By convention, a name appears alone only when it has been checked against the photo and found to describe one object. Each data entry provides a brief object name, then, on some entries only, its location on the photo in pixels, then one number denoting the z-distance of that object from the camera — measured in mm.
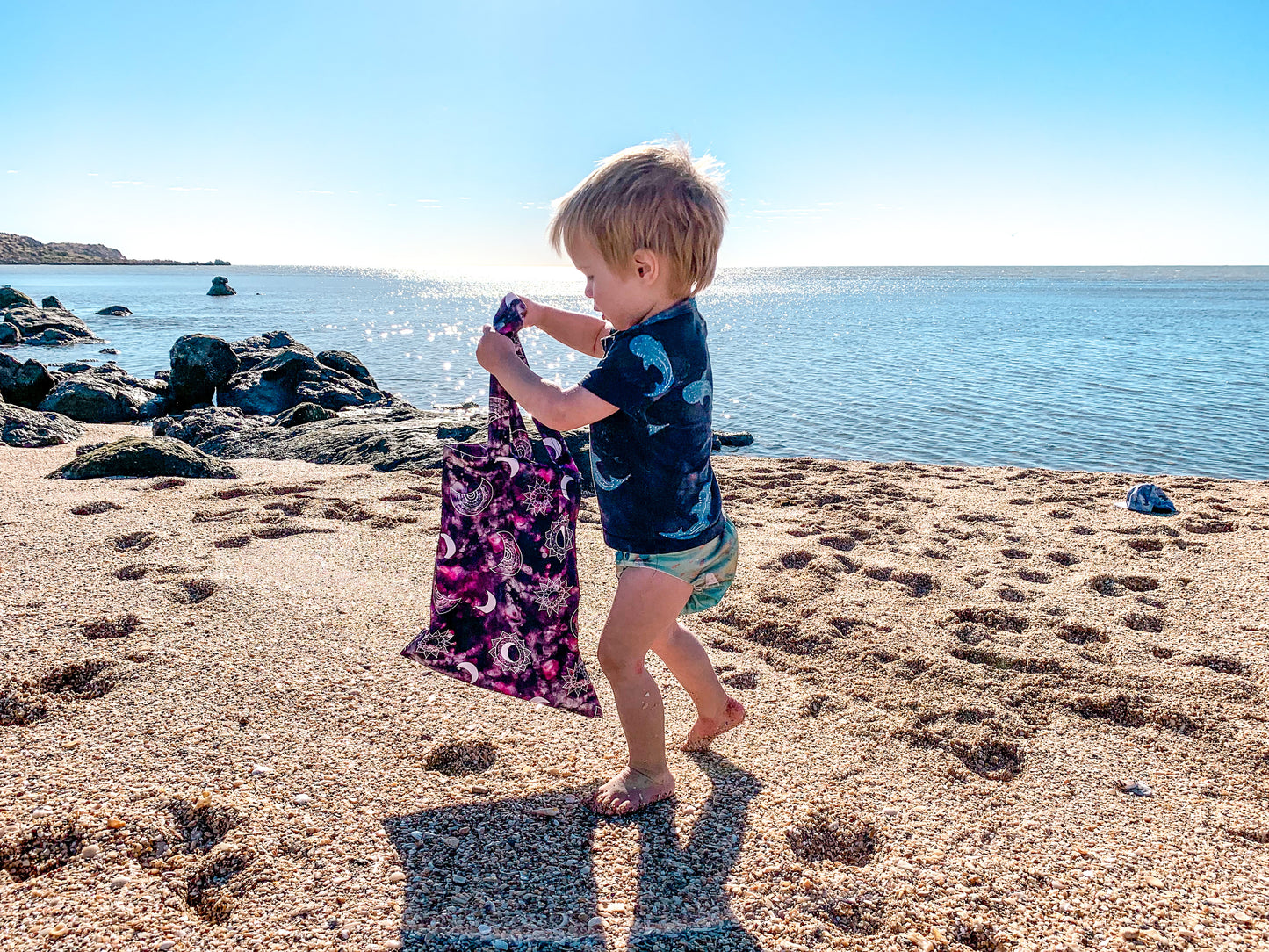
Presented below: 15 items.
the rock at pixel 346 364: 15445
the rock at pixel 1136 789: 2674
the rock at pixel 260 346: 15594
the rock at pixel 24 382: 12484
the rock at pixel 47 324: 28234
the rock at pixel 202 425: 10016
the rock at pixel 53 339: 27234
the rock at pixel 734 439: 12117
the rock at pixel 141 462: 6191
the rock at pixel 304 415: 10391
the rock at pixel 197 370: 13500
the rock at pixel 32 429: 8109
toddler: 2221
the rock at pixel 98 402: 11656
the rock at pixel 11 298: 35312
